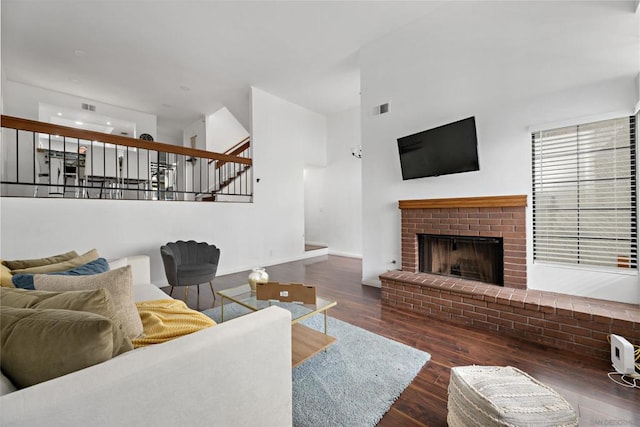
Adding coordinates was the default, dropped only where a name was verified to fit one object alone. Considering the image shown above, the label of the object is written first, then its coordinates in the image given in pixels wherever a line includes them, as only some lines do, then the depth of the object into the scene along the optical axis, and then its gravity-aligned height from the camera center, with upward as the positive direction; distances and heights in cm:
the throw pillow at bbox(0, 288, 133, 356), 96 -33
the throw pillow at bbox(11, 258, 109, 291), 129 -33
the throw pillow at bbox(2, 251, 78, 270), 169 -32
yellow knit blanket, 128 -61
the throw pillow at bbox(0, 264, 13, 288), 134 -33
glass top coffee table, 173 -88
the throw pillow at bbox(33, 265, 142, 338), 120 -33
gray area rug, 143 -107
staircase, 571 +90
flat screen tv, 284 +74
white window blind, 222 +17
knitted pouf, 112 -84
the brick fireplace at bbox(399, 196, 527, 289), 261 -10
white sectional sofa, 66 -52
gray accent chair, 300 -62
